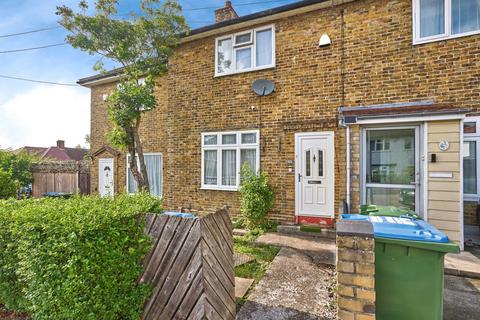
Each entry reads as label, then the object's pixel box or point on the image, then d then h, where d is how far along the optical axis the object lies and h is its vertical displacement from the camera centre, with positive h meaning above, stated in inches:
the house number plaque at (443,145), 183.9 +11.7
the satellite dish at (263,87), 272.2 +81.9
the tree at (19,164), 473.7 -10.9
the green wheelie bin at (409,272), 81.5 -38.9
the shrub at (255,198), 247.0 -39.6
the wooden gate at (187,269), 88.4 -42.6
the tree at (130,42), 288.5 +143.0
